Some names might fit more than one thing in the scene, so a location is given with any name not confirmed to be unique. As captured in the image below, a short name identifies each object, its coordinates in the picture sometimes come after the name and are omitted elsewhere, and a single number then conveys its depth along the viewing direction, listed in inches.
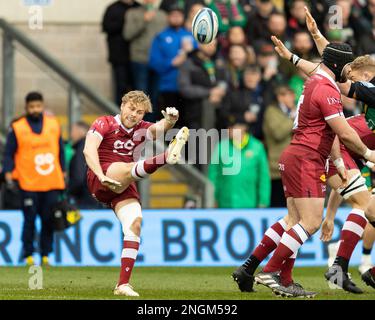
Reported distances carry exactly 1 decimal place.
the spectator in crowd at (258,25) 848.9
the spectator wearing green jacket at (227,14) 839.7
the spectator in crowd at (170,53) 810.8
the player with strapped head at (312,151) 500.2
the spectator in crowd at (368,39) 837.8
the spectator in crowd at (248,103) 794.2
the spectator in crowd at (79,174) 772.0
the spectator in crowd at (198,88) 800.3
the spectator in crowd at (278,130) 783.7
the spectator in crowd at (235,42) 813.2
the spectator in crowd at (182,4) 849.5
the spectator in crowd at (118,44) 838.5
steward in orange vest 717.3
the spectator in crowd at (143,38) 835.4
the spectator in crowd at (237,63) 808.3
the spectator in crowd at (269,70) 811.4
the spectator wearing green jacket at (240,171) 765.3
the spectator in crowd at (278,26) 824.3
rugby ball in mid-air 576.1
